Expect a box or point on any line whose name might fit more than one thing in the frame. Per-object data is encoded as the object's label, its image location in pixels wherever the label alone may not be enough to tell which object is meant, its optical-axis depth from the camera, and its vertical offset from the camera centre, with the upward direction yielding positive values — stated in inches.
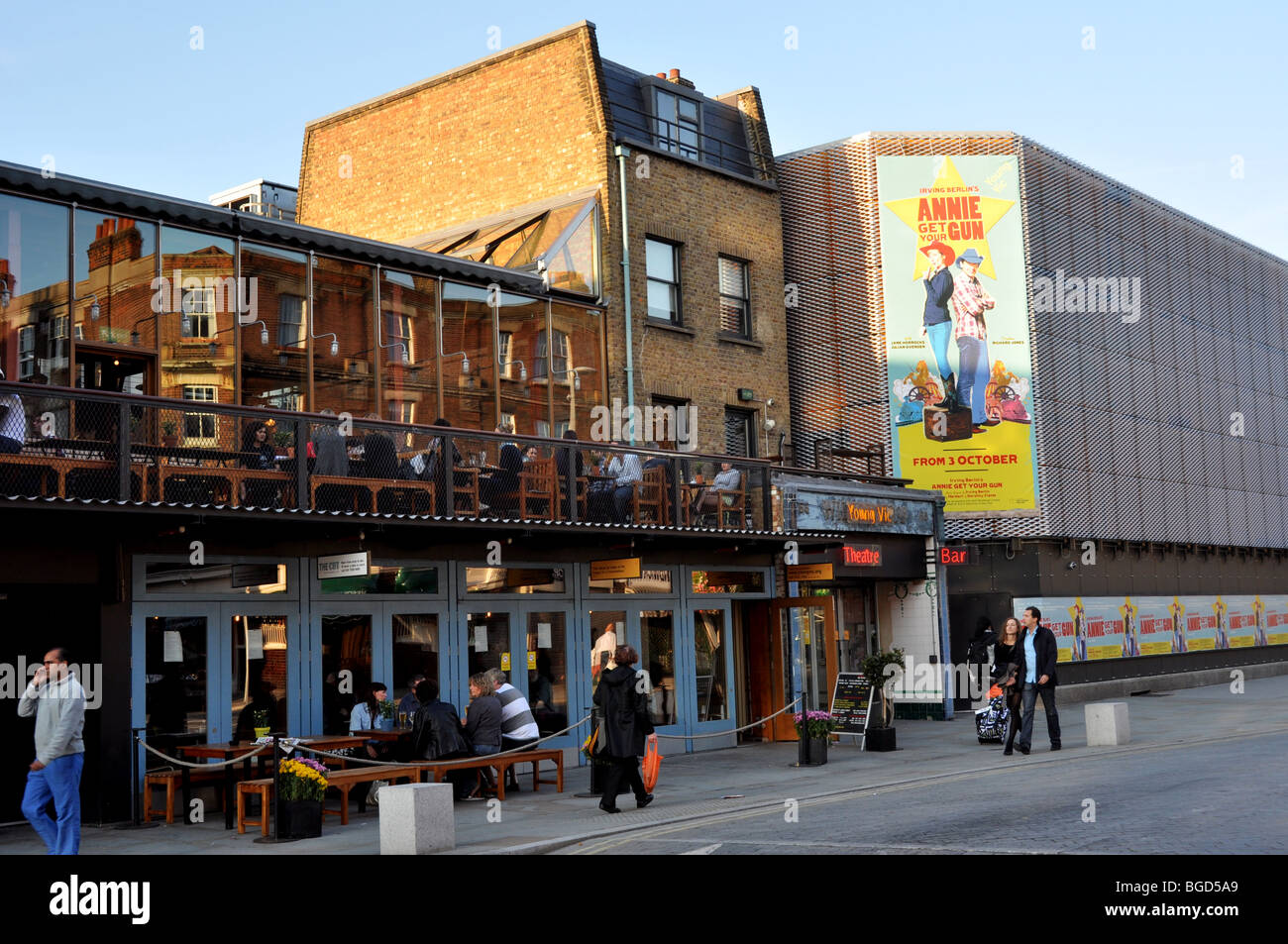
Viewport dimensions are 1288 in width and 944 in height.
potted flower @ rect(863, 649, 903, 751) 804.6 -56.7
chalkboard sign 822.5 -65.9
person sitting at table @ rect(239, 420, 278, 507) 609.6 +66.9
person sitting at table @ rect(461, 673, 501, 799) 627.5 -54.9
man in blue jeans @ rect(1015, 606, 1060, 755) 739.4 -44.3
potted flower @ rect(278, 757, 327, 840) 509.4 -70.2
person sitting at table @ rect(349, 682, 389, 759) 652.1 -49.5
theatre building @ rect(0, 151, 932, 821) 582.9 +50.5
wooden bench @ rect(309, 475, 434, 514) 634.2 +56.9
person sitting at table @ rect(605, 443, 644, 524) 775.0 +69.6
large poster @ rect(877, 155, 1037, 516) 1093.1 +206.4
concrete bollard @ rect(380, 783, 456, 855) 457.7 -71.5
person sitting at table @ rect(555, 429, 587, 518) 745.0 +73.6
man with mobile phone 438.3 -43.5
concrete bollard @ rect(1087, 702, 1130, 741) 754.2 -76.2
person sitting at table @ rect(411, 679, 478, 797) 600.1 -54.3
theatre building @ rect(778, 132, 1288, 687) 1095.6 +180.6
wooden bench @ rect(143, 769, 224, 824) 569.9 -70.6
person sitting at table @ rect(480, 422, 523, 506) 708.0 +63.7
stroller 810.8 -76.9
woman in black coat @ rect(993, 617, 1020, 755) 737.6 -45.5
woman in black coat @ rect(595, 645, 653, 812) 563.2 -52.0
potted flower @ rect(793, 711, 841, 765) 732.0 -74.0
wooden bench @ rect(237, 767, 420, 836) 528.4 -69.8
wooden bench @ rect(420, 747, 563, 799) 592.6 -71.5
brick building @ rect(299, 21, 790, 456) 920.9 +288.2
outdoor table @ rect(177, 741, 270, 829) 559.3 -59.7
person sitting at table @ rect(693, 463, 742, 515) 837.8 +66.8
